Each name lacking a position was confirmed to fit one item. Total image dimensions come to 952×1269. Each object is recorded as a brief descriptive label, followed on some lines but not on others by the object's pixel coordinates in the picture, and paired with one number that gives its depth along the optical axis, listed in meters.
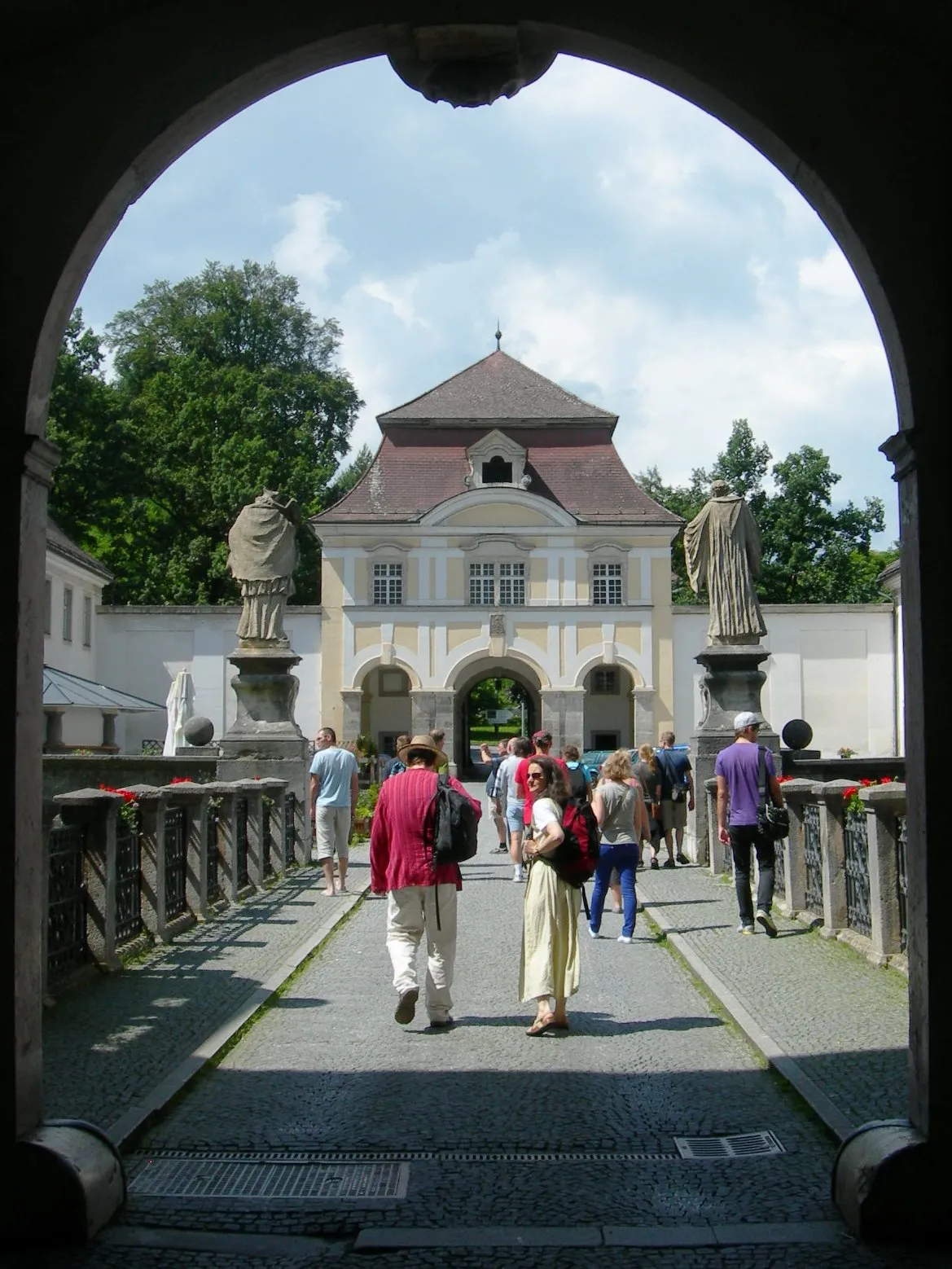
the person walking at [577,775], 14.70
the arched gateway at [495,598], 48.31
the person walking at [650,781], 18.12
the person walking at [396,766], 15.54
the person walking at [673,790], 18.48
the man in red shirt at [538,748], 13.84
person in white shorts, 15.74
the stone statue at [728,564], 18.77
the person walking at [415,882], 8.73
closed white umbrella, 28.72
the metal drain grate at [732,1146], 6.04
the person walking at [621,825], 12.34
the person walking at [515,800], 16.16
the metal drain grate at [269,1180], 5.50
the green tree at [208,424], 52.88
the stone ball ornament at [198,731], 25.81
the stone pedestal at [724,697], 18.58
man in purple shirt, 12.00
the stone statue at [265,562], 20.95
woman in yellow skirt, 8.55
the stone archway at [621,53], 5.22
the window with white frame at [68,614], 43.53
